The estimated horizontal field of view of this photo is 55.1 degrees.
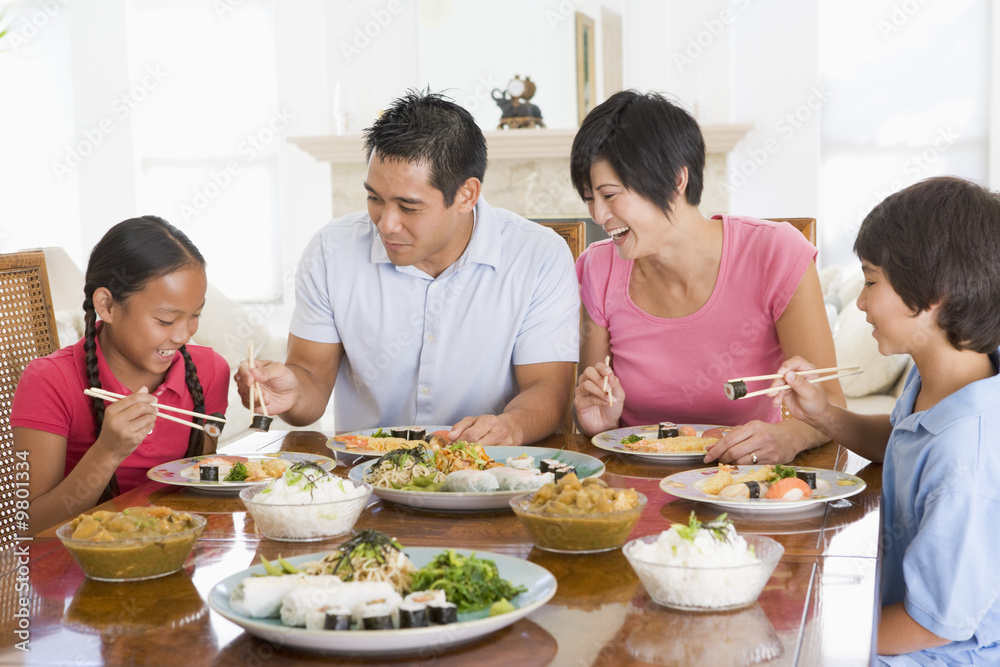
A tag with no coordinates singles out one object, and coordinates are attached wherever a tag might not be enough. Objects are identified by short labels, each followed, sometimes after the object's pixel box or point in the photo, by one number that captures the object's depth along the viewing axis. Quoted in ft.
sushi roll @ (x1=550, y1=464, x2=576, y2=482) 4.18
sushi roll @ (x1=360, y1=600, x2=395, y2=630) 2.61
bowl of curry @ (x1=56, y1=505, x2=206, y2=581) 3.26
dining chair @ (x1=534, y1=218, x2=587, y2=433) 8.11
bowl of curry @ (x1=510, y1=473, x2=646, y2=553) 3.43
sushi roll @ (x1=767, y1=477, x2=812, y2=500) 4.09
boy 3.98
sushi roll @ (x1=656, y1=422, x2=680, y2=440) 5.44
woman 6.25
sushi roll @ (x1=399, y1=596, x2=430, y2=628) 2.62
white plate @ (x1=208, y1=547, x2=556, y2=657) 2.56
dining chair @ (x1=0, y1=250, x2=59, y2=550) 5.98
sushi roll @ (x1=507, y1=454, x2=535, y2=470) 4.61
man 6.88
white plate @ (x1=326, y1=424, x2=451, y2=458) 5.16
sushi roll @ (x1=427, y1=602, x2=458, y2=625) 2.65
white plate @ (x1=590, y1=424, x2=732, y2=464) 5.08
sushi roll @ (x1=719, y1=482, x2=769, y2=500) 4.13
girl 5.61
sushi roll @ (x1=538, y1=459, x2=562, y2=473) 4.32
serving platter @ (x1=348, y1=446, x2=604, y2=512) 4.07
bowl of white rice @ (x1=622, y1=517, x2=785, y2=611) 2.92
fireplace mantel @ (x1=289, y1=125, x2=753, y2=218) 17.93
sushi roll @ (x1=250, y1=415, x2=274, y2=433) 5.06
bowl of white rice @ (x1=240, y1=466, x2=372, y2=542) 3.60
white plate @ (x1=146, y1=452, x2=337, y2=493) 4.53
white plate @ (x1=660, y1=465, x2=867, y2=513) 4.01
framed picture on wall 18.74
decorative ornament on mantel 17.79
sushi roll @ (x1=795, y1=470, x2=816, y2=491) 4.25
